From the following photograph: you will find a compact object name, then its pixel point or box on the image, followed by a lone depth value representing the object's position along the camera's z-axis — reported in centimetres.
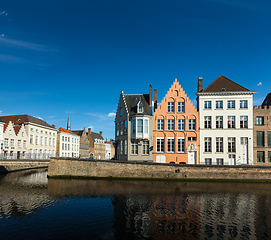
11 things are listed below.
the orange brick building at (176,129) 4019
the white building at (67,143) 7138
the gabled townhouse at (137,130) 4022
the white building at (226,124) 3949
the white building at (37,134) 5728
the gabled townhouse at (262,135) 3938
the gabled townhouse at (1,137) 4712
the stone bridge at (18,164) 4236
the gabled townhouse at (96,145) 9871
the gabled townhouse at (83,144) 8742
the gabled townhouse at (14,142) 4884
